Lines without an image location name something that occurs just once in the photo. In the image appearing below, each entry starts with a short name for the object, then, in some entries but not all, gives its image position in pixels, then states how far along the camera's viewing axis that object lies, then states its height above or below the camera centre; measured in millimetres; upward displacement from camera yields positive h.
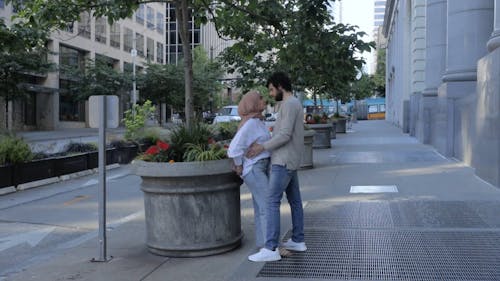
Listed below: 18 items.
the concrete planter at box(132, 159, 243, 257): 5777 -908
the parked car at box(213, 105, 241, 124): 35562 +349
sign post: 5844 -110
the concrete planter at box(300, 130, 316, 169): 13742 -745
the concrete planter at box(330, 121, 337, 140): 27269 -710
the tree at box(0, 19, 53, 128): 27094 +2488
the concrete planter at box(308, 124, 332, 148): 20266 -617
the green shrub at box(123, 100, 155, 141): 18172 -77
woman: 5617 -303
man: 5445 -332
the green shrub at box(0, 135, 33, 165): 11219 -694
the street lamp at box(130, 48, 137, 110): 40334 +2989
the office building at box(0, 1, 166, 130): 41650 +5393
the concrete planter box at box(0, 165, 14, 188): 10992 -1151
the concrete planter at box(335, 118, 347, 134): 33406 -348
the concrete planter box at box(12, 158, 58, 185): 11477 -1150
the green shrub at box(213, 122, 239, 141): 22262 -461
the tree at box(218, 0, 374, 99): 7121 +1123
